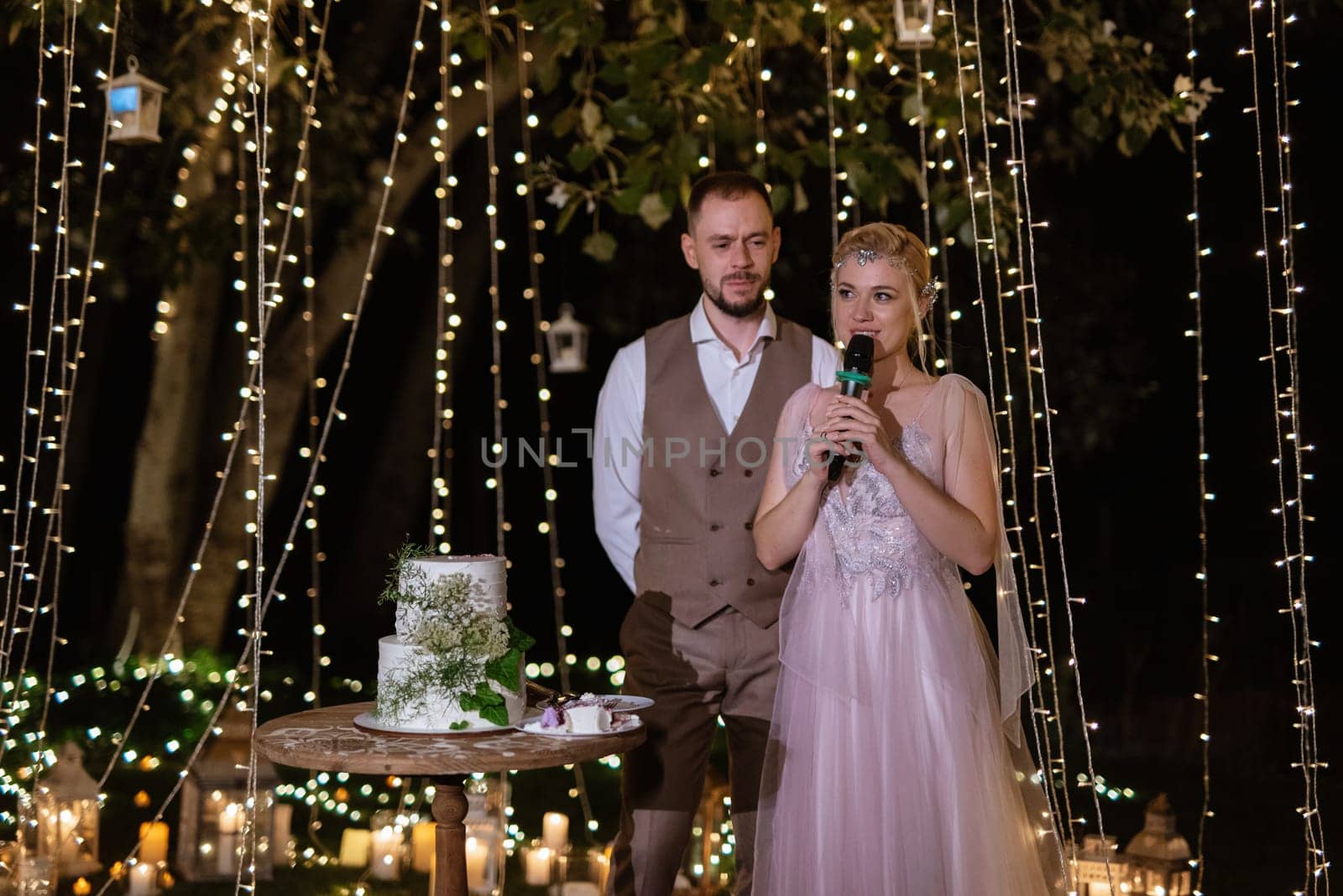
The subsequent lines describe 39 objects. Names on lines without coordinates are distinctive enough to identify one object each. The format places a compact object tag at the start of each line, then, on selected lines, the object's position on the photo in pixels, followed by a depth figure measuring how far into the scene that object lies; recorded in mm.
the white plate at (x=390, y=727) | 2467
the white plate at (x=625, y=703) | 2691
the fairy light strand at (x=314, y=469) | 3549
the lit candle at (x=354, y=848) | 4453
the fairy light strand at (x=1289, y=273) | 3328
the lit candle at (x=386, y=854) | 4234
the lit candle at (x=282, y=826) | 4398
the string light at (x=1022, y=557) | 3133
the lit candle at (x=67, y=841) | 4012
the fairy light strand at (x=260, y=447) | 2906
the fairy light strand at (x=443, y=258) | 4098
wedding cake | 2469
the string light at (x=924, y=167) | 3579
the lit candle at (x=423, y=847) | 4367
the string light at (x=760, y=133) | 4145
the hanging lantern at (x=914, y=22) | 4148
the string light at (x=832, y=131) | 3782
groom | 2982
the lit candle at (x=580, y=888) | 4078
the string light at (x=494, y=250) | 4215
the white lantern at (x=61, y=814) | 4012
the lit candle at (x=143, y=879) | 3996
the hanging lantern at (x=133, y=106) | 4234
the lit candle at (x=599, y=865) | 4039
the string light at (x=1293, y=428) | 3354
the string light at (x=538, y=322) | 4652
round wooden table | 2301
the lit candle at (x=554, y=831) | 4324
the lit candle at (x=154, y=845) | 4012
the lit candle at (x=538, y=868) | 4215
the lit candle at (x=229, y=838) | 4176
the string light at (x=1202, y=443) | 3420
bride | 2465
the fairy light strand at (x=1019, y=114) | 3164
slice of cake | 2475
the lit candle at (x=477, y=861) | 4070
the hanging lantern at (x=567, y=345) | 5934
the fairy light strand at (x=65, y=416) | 3793
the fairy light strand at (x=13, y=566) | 3701
